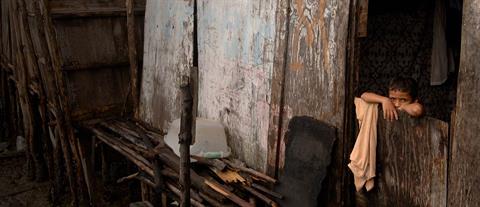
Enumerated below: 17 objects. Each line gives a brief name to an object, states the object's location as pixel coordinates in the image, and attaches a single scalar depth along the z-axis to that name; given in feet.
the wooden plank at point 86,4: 22.15
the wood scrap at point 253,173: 13.51
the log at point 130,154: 17.95
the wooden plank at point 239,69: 13.76
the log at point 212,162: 14.92
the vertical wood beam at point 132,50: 20.14
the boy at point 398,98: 10.71
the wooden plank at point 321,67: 11.23
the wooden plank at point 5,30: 30.94
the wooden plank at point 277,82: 12.78
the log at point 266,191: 13.10
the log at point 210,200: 14.08
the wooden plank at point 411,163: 9.89
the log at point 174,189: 16.64
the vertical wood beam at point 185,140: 12.11
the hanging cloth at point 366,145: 11.03
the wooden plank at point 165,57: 17.99
